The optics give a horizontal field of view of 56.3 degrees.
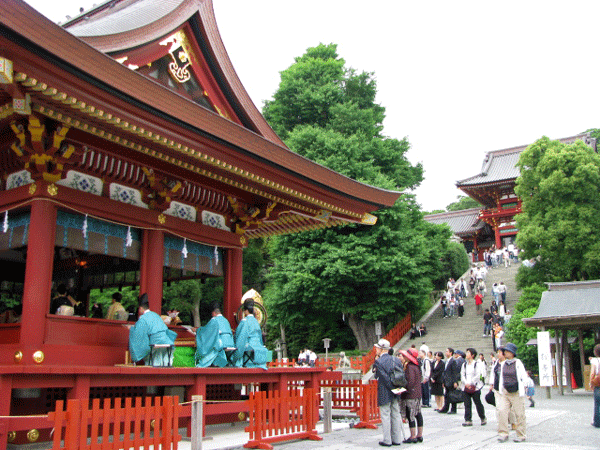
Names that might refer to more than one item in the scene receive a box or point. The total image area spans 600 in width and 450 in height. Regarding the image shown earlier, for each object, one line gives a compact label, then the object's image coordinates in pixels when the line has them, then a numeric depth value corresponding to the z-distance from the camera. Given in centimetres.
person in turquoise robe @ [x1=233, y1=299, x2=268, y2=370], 1088
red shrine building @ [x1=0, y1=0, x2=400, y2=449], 778
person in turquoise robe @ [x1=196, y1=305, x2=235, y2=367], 1030
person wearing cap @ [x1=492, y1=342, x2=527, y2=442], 973
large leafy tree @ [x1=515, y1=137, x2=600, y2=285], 2916
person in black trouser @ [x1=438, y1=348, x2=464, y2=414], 1330
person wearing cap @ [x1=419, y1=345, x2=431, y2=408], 1559
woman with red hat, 949
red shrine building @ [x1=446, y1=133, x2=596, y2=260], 5081
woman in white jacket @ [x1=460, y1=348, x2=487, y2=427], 1178
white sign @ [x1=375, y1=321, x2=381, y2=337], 2847
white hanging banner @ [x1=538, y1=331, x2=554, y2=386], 1780
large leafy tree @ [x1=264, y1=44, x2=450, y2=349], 2700
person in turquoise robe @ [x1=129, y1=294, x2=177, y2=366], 934
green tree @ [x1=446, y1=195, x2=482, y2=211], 7794
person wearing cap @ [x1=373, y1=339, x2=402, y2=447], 915
